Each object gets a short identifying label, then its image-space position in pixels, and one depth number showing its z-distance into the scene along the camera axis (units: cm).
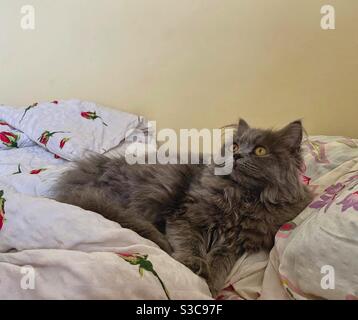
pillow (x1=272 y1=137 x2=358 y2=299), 71
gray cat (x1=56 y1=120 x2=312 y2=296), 96
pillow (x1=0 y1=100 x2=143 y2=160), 163
